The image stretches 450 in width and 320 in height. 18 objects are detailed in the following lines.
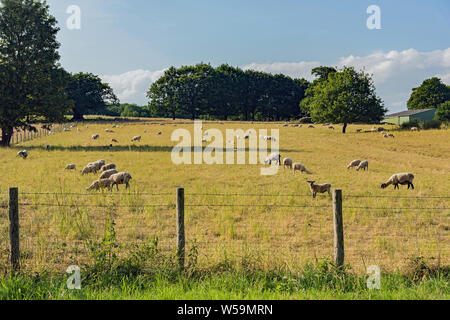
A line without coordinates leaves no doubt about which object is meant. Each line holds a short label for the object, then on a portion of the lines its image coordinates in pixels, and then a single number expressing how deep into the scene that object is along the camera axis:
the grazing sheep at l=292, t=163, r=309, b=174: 26.03
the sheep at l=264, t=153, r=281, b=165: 29.39
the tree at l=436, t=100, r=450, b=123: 95.32
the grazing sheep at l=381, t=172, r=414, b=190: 21.03
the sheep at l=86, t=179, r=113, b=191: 19.33
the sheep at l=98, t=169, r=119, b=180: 21.27
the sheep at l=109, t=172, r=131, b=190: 19.73
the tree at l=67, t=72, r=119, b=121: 100.25
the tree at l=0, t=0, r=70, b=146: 40.53
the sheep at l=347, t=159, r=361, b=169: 28.47
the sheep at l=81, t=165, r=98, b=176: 24.44
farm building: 97.12
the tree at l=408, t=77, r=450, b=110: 112.19
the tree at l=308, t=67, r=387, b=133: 62.81
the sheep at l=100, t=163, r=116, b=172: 24.23
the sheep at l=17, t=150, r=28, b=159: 32.06
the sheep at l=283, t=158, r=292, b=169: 27.91
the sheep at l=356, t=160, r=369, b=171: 27.81
